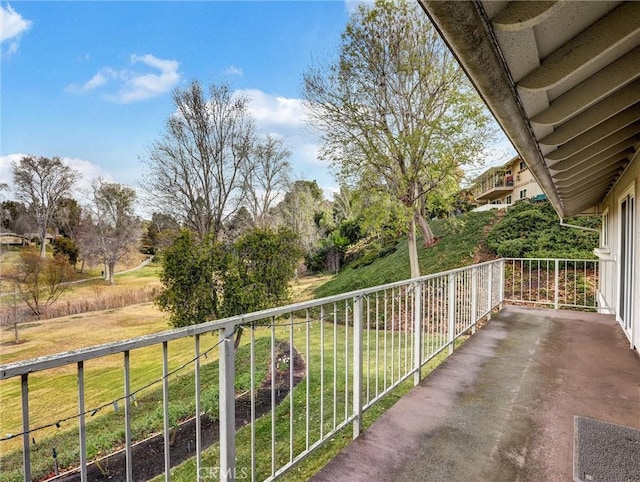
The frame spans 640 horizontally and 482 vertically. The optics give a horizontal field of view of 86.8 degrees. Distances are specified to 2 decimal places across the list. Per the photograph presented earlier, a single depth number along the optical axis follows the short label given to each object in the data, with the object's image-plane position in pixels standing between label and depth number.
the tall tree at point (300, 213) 20.64
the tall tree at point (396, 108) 8.34
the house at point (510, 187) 21.12
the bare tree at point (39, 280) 10.70
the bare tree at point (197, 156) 12.01
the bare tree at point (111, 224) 16.09
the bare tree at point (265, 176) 15.30
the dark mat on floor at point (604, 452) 1.86
